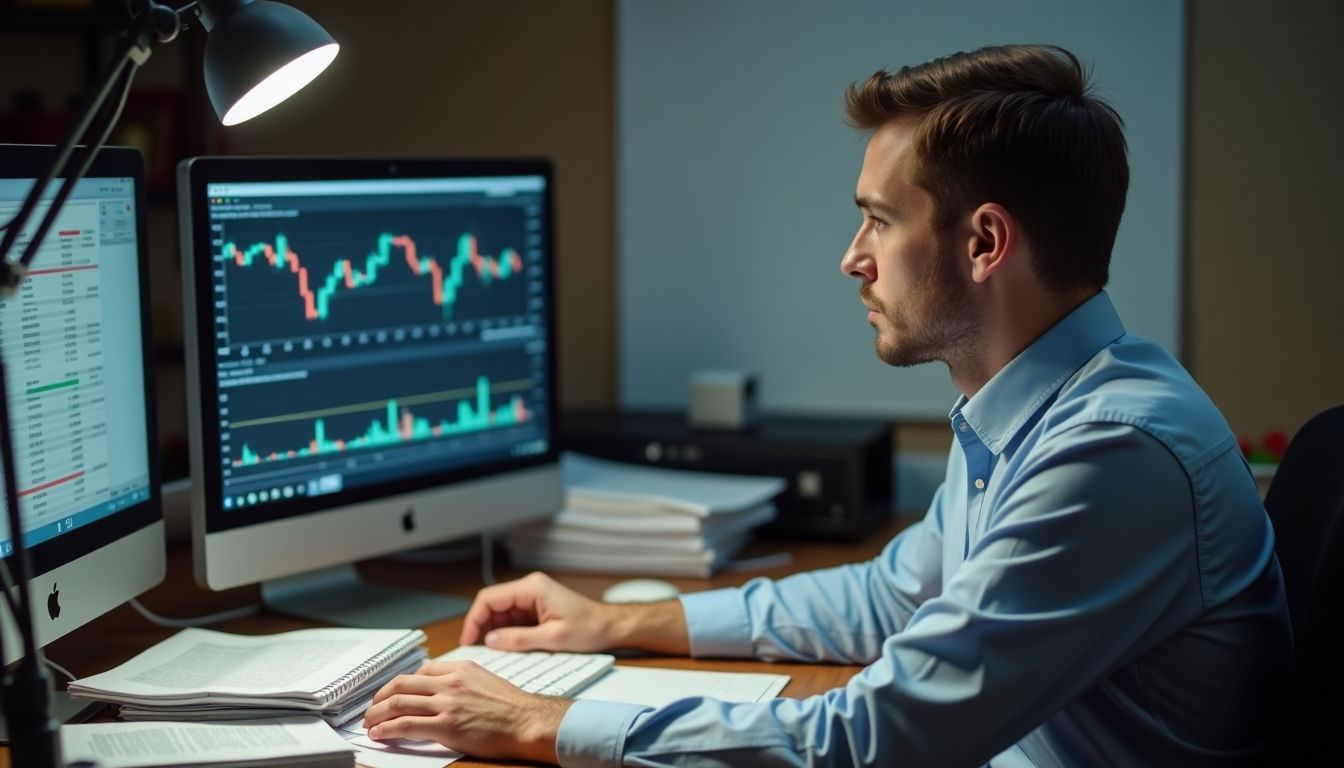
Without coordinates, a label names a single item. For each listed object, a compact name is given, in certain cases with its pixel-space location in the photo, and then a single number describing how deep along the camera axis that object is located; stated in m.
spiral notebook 1.27
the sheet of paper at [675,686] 1.40
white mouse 1.69
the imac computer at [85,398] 1.25
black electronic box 2.04
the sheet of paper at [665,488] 1.90
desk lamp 0.93
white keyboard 1.40
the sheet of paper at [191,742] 1.12
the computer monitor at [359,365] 1.53
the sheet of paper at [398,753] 1.22
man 1.09
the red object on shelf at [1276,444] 2.07
